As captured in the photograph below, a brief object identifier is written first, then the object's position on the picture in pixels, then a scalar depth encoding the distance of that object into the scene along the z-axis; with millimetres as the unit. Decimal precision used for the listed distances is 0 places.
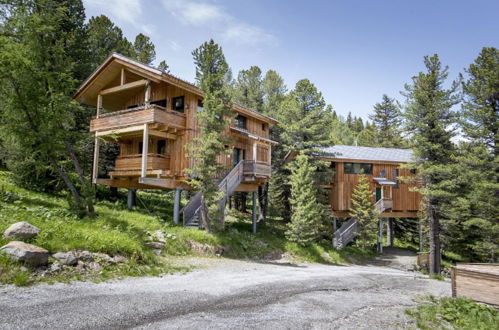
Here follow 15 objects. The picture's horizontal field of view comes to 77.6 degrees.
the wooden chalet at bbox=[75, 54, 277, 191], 19188
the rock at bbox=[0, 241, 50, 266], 8828
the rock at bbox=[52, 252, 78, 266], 9812
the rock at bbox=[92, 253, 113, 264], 10680
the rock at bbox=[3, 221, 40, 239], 9805
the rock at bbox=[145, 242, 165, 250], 14102
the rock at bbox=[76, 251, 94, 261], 10344
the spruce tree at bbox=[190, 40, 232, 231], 17281
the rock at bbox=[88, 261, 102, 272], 10129
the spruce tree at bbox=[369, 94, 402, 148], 58350
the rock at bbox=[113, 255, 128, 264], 11024
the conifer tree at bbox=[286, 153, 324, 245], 22672
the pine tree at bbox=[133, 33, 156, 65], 34488
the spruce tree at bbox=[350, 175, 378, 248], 26969
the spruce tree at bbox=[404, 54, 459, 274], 20922
